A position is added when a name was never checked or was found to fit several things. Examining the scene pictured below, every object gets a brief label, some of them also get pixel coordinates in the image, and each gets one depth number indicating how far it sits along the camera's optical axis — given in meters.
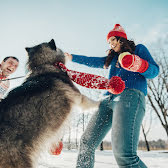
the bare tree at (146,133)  15.91
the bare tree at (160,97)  12.34
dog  1.50
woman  1.57
